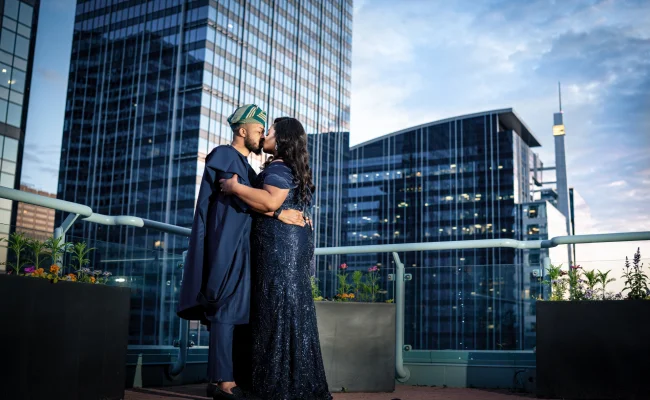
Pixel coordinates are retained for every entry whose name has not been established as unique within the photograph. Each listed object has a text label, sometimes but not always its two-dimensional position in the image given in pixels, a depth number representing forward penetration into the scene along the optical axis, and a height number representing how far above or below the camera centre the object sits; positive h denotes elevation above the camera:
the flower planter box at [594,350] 4.84 -0.29
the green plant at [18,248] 3.25 +0.24
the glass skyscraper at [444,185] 92.00 +17.64
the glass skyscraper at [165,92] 69.00 +23.79
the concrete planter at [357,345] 5.55 -0.34
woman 3.21 +0.05
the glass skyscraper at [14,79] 44.56 +15.12
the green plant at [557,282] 5.39 +0.23
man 3.14 +0.17
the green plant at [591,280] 5.24 +0.25
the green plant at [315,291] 5.99 +0.11
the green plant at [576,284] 5.29 +0.21
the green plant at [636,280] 5.09 +0.25
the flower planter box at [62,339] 2.97 -0.21
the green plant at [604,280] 5.24 +0.25
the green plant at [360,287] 6.11 +0.16
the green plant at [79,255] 3.96 +0.26
